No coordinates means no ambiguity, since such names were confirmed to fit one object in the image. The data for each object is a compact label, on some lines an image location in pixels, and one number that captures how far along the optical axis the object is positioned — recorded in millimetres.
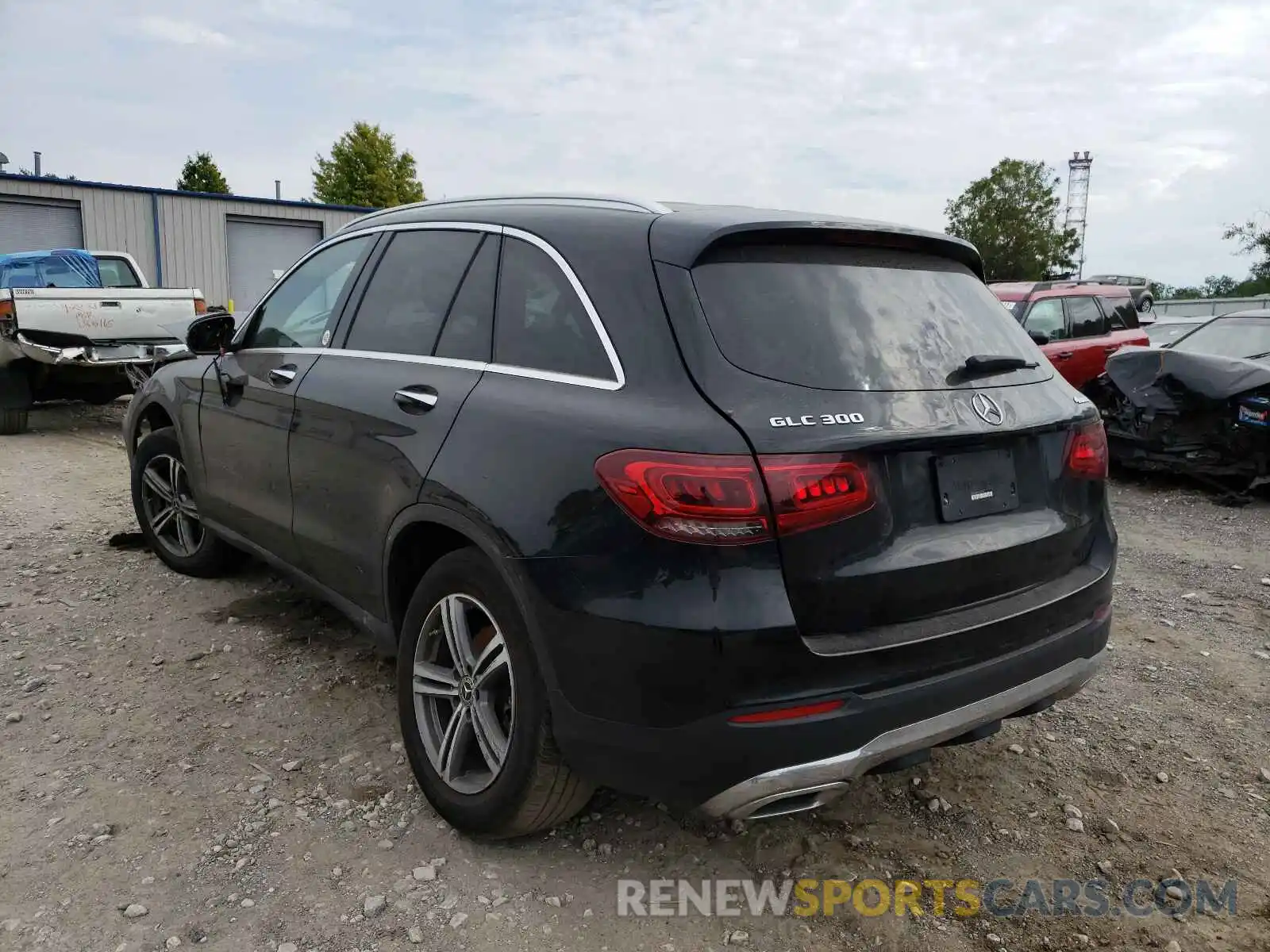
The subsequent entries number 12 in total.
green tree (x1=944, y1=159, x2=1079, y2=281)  51906
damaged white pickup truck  9305
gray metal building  19719
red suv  10516
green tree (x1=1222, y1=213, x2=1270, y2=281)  43688
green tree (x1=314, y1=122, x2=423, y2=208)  41344
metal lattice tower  62156
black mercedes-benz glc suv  2107
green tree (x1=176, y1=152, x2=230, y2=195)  51094
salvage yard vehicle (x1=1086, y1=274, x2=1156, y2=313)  26953
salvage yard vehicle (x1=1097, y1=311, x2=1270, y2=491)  7016
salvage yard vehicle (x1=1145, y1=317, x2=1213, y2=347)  13812
